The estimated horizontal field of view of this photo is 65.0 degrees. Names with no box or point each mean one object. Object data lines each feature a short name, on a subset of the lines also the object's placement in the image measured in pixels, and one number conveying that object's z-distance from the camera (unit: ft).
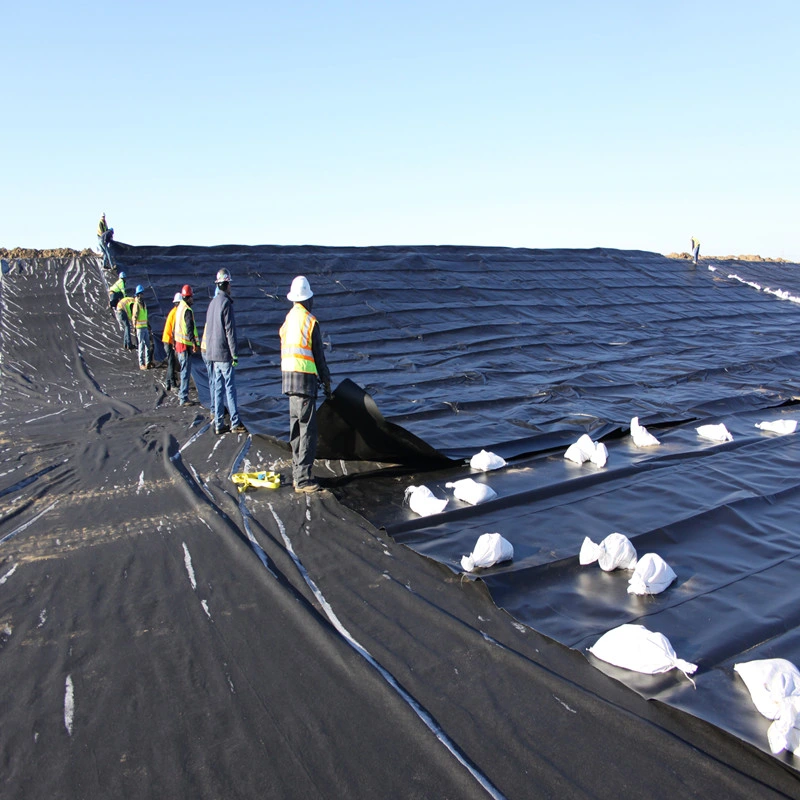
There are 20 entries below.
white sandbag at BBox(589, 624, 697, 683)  7.66
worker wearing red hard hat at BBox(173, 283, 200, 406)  22.95
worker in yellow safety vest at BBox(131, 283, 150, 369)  29.01
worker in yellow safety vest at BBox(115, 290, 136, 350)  31.99
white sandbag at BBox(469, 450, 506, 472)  15.72
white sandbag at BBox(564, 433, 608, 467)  15.96
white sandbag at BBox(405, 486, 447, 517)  12.76
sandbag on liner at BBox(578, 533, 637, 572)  10.29
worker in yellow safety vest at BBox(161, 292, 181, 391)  24.82
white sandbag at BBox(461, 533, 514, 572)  10.42
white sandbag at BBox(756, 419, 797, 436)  18.95
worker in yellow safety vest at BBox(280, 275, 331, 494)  14.11
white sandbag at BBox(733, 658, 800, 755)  6.36
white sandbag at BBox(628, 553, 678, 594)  9.59
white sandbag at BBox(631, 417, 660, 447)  17.88
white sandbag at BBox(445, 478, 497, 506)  13.30
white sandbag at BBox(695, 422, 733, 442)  18.20
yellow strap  14.34
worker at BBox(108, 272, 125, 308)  32.94
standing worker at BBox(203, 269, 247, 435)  19.11
